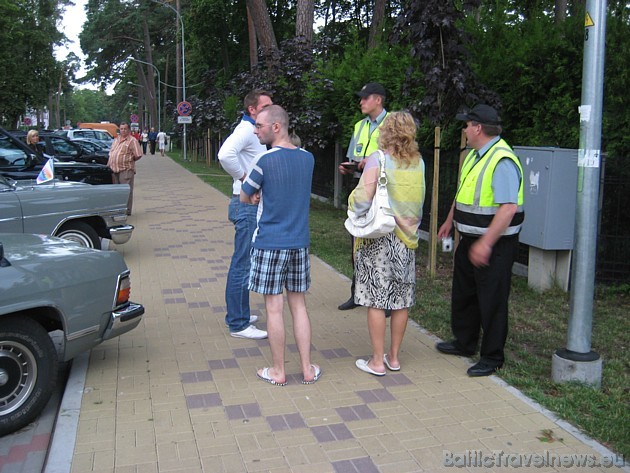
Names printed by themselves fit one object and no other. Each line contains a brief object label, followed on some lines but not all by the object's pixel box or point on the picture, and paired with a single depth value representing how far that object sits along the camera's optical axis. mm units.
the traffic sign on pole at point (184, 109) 32531
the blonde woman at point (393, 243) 4609
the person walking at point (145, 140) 54606
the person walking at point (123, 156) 12568
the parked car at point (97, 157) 16609
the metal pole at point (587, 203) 4387
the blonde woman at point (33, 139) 13289
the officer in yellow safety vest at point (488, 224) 4535
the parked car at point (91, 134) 30734
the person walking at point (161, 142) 47844
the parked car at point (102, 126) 49528
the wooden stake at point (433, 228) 8219
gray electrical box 6902
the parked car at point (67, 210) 7180
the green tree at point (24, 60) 33000
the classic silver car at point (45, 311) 4016
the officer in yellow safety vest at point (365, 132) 5891
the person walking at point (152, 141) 51697
